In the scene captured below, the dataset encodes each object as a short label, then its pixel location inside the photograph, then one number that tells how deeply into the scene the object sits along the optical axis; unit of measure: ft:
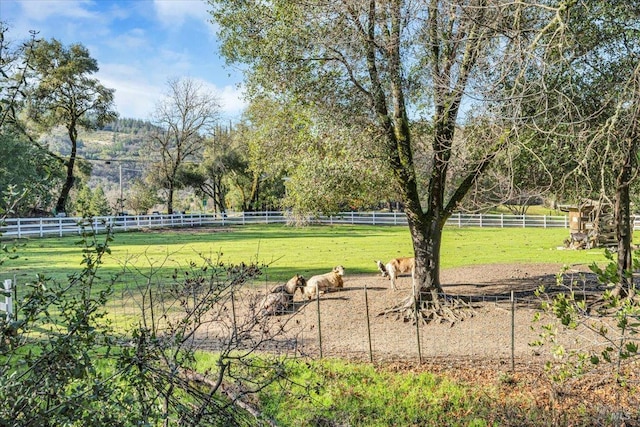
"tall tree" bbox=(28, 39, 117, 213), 95.30
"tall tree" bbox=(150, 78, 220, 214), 111.04
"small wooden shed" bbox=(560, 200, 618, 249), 56.35
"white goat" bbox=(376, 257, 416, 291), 33.14
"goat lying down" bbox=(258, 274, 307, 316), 28.22
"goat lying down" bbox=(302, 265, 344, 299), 31.30
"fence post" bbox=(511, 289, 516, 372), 19.57
